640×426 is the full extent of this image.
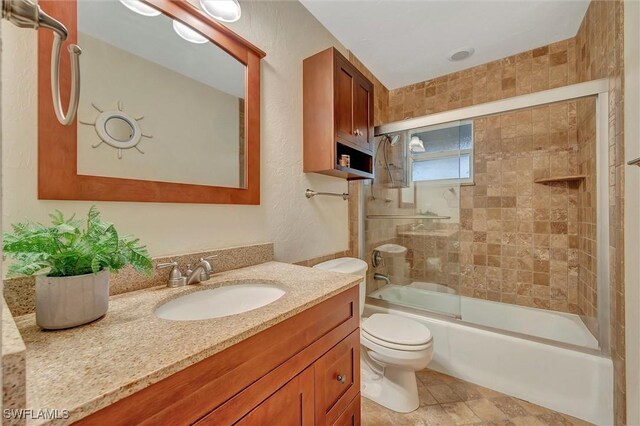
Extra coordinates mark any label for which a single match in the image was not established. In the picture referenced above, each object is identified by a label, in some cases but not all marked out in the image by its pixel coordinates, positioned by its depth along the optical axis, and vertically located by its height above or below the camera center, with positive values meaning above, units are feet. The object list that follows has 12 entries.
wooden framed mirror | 2.69 +1.31
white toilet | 4.66 -2.59
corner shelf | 6.03 +0.78
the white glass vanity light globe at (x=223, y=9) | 3.75 +2.96
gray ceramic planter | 1.98 -0.67
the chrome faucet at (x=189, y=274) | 3.22 -0.77
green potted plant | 1.97 -0.39
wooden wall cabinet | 5.14 +2.07
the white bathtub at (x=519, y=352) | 4.62 -2.86
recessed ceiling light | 6.96 +4.28
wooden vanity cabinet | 1.65 -1.37
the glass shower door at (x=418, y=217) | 7.12 -0.15
